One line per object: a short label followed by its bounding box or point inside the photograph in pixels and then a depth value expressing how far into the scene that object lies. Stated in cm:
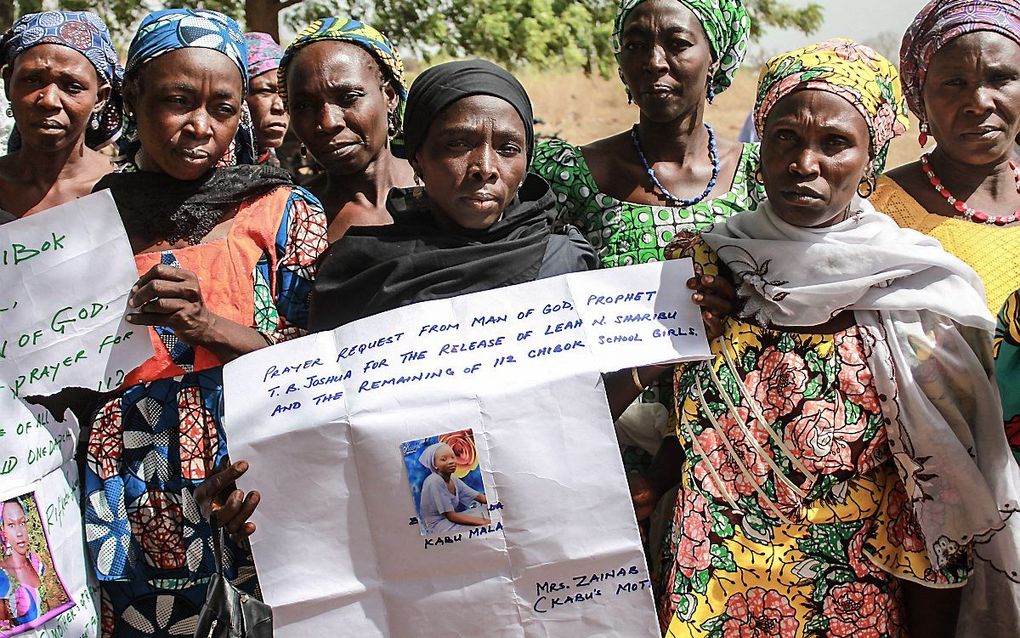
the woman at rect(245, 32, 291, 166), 487
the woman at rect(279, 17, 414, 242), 344
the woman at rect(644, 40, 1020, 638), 260
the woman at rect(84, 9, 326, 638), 283
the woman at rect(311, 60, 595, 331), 278
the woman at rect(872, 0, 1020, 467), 309
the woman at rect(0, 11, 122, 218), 340
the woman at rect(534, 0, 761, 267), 339
